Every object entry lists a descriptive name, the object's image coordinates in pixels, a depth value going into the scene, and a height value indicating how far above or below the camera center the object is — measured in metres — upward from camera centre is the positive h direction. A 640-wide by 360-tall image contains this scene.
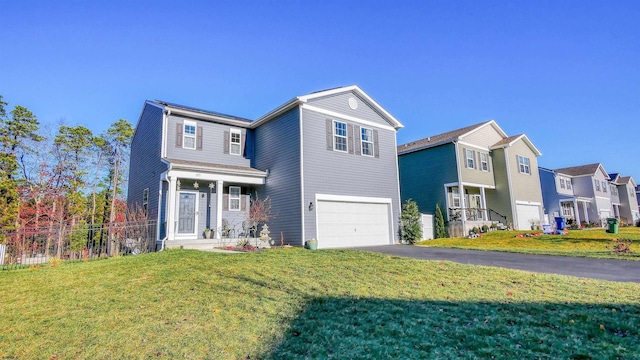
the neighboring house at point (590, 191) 36.53 +3.01
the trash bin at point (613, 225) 18.83 -0.46
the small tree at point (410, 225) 17.06 -0.06
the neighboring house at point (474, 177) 21.75 +3.15
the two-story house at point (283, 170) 14.09 +2.60
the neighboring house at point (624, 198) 42.39 +2.53
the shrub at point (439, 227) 20.38 -0.26
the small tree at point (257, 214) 14.62 +0.64
